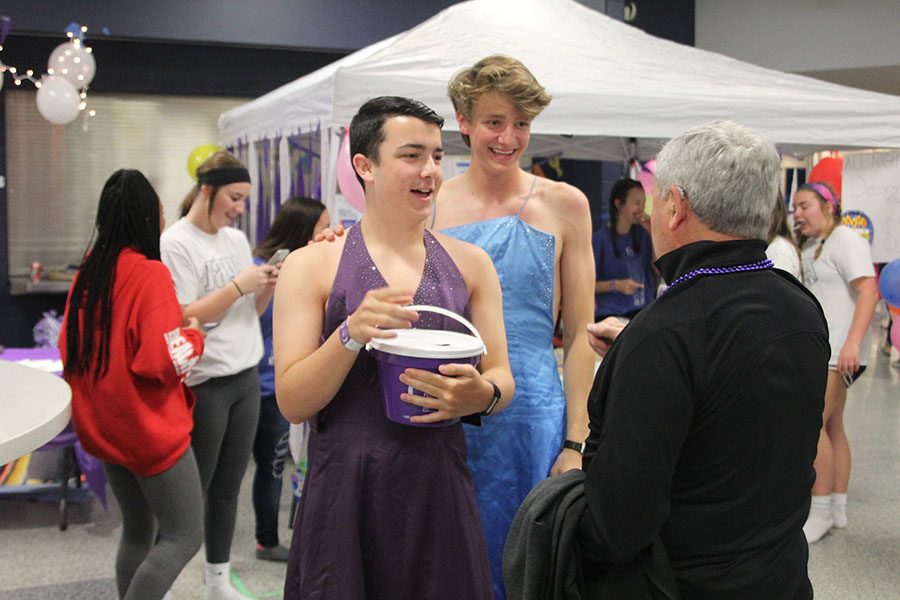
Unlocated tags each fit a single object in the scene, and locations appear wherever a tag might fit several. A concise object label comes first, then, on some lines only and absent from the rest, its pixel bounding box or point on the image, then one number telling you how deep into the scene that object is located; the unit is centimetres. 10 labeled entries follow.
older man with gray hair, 133
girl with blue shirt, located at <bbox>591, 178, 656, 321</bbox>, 590
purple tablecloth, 429
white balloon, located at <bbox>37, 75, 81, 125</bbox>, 632
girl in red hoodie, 262
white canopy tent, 401
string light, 654
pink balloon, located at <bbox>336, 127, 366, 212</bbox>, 390
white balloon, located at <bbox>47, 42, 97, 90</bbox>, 660
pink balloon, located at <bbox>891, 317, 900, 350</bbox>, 464
